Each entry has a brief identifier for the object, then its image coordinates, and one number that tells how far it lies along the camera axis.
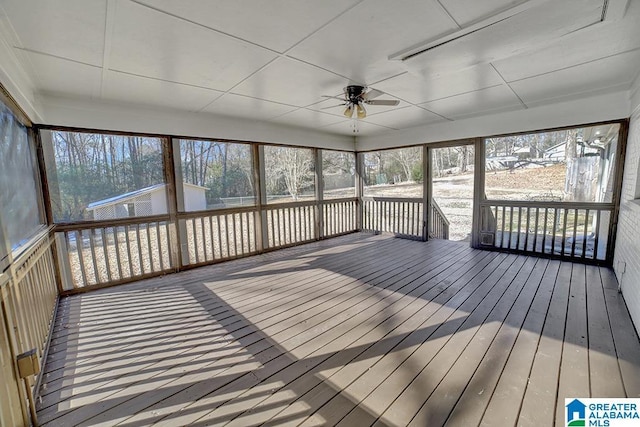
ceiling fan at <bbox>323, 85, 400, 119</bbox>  3.01
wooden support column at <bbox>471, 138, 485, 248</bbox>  4.71
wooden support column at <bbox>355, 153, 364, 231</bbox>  6.62
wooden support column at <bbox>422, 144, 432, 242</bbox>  5.36
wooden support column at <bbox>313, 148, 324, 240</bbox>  5.80
